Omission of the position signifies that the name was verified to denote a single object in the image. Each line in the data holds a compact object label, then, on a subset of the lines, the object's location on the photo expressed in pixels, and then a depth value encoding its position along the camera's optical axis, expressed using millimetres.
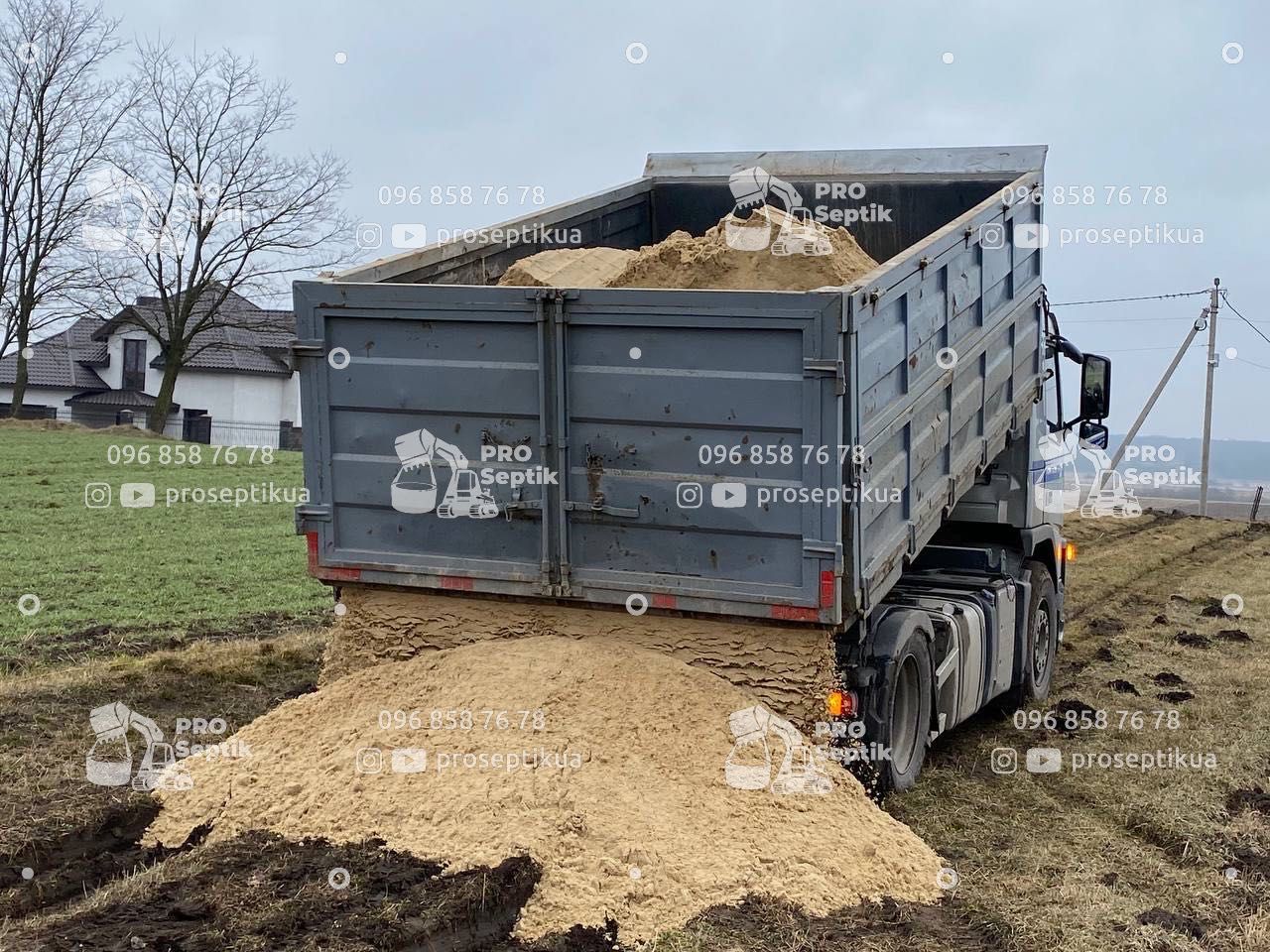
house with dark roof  51625
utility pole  39219
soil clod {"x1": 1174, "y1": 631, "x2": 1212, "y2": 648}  13094
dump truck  6684
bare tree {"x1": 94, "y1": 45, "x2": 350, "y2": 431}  41688
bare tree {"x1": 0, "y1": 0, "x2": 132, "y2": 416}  41438
